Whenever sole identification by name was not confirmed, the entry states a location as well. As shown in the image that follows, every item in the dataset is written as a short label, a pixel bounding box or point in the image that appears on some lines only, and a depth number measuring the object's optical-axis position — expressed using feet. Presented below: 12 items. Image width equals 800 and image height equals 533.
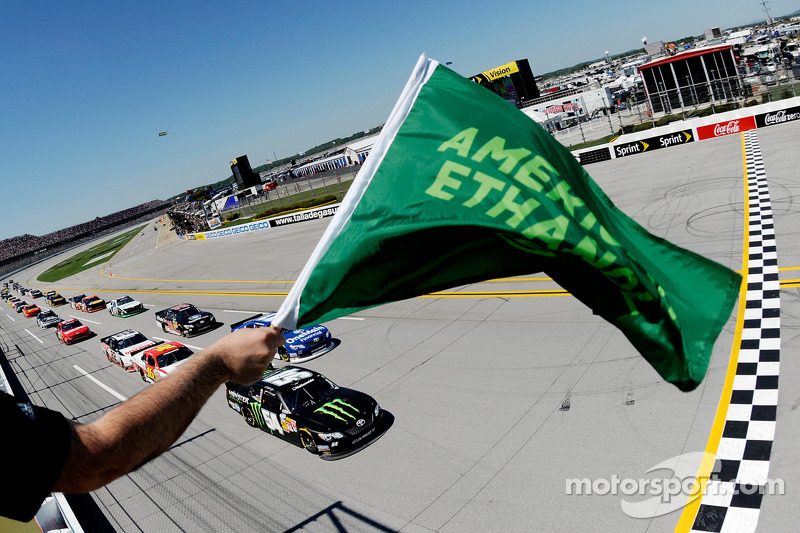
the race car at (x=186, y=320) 77.92
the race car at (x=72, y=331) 97.35
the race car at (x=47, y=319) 123.95
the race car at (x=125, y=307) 109.50
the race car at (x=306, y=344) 55.93
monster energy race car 35.01
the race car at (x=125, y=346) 69.10
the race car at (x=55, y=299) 151.50
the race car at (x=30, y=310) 150.00
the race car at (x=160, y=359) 58.44
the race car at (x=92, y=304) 126.21
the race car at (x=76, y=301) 134.00
